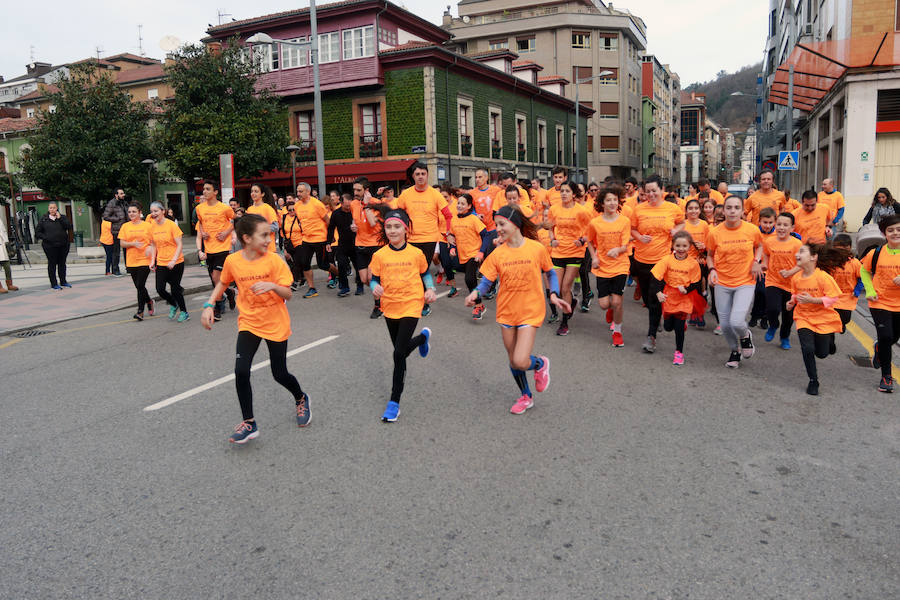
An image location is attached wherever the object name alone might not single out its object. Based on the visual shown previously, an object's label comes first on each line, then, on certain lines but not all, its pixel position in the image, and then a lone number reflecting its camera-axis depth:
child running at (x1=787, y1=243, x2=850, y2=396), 5.94
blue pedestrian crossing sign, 21.30
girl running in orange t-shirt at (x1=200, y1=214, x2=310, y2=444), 4.79
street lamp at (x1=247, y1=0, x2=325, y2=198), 18.34
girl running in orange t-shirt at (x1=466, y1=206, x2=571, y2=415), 5.37
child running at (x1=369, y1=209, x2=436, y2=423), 5.38
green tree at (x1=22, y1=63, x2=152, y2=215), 29.58
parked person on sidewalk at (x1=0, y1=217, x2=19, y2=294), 13.41
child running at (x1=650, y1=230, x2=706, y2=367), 7.11
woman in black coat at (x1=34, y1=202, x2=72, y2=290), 14.08
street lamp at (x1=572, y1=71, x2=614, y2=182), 44.93
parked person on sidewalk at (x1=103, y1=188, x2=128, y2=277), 17.20
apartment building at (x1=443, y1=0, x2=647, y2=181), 56.59
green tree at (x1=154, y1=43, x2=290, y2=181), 27.67
